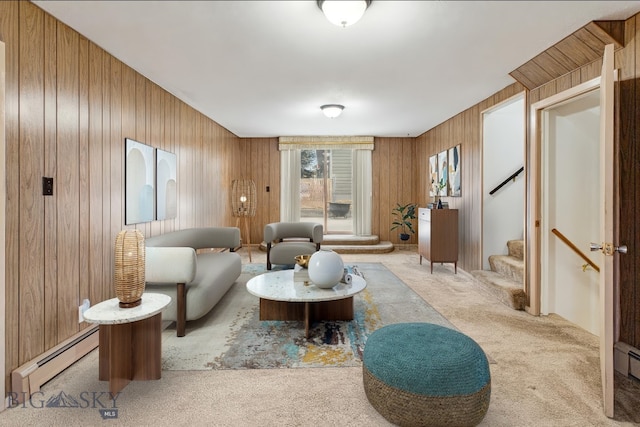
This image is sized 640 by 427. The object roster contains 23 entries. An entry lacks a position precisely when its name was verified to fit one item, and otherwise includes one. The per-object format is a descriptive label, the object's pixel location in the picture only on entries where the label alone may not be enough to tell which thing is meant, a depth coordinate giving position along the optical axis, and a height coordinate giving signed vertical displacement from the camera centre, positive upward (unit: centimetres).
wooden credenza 507 -36
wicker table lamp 202 -35
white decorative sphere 282 -50
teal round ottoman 160 -85
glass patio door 775 +54
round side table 198 -84
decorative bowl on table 366 -55
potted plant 706 -13
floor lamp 634 +27
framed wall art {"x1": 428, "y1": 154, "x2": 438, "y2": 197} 615 +71
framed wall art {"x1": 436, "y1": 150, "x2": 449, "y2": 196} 570 +66
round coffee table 285 -83
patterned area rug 237 -105
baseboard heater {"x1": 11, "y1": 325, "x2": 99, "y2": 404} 195 -100
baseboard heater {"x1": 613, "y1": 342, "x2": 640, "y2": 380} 222 -102
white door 181 -14
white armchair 497 -44
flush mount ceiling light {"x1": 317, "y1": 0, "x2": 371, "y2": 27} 206 +129
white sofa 270 -62
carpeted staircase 350 -80
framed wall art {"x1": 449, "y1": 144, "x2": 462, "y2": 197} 521 +65
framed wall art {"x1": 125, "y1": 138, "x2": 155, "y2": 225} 320 +31
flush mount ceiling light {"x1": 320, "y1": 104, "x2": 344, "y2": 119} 464 +145
